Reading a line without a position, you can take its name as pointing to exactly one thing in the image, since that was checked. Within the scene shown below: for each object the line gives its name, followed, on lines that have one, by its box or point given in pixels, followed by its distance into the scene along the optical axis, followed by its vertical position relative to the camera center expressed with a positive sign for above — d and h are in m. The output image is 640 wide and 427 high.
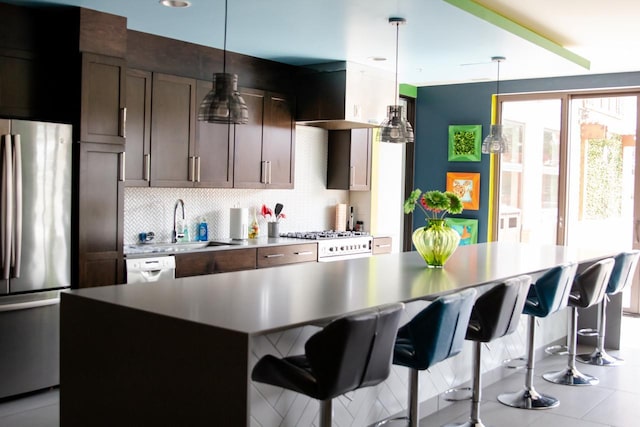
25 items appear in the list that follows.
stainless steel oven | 6.67 -0.46
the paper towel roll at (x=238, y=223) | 6.35 -0.26
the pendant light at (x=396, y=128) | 4.87 +0.50
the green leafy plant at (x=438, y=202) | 4.31 -0.01
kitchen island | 2.51 -0.55
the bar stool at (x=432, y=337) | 3.06 -0.62
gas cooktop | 6.77 -0.38
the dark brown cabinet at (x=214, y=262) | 5.36 -0.54
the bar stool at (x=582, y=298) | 4.77 -0.67
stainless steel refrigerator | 4.27 -0.36
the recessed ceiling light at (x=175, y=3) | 4.45 +1.24
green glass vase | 4.32 -0.26
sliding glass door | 7.62 +0.35
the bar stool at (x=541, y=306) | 4.30 -0.66
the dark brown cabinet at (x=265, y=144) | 6.30 +0.49
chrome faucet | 6.00 -0.32
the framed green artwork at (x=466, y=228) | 8.32 -0.34
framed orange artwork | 8.28 +0.17
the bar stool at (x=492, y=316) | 3.61 -0.61
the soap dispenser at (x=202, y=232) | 6.27 -0.34
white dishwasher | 4.98 -0.56
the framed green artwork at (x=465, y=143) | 8.27 +0.70
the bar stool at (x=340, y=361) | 2.55 -0.63
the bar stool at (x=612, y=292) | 5.32 -0.69
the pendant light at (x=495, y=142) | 6.26 +0.54
